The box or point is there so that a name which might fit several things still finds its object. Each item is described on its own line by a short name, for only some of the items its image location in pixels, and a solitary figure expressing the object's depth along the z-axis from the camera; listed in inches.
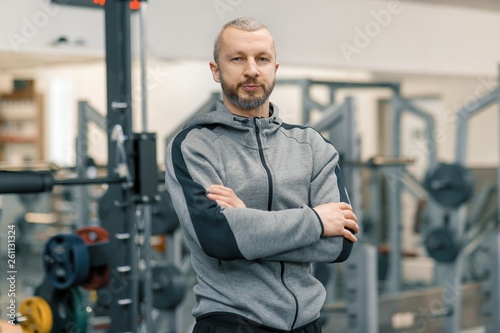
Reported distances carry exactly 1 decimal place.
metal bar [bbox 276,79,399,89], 220.8
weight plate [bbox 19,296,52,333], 136.4
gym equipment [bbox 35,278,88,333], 138.7
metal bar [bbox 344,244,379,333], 179.6
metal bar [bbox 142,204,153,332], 134.3
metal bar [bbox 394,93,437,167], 256.5
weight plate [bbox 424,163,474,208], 205.0
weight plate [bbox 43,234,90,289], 136.7
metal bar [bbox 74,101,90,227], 205.6
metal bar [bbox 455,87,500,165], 211.0
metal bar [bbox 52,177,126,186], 123.5
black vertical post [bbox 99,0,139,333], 135.6
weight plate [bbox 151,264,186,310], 175.0
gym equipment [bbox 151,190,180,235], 179.5
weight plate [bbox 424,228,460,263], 206.4
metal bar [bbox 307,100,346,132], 182.2
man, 64.6
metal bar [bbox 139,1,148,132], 131.0
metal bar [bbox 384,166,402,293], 256.5
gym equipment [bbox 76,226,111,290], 139.3
